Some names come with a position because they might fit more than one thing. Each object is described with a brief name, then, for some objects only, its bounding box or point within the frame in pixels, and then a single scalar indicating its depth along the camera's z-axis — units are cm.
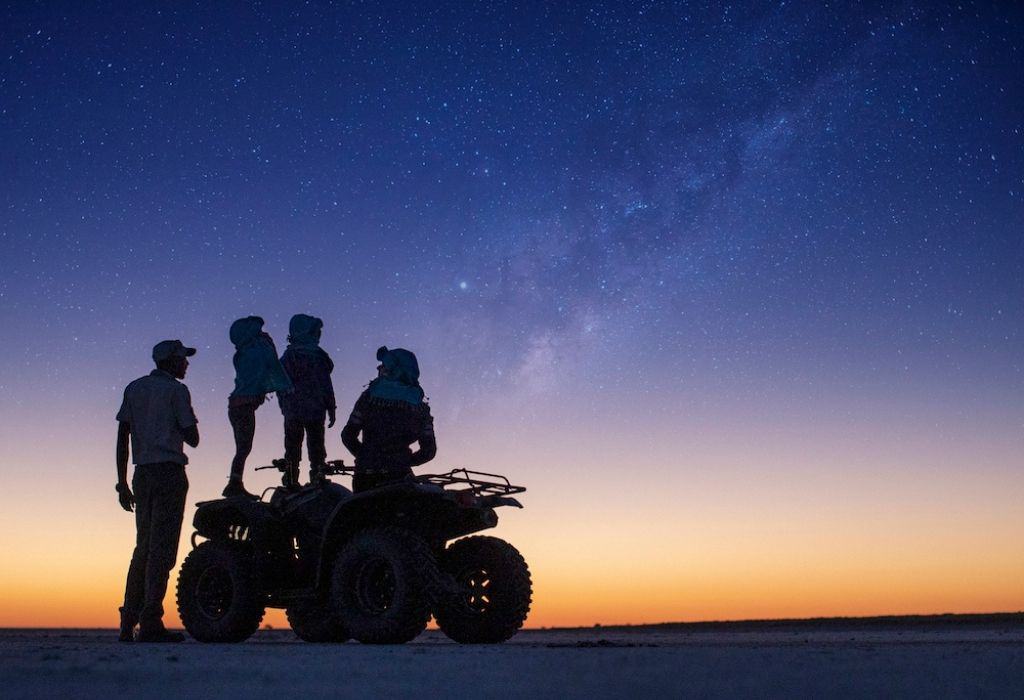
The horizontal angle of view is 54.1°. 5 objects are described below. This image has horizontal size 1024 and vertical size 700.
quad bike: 761
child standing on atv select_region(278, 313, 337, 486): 955
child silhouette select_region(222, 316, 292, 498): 931
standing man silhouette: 817
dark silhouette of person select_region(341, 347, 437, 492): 895
